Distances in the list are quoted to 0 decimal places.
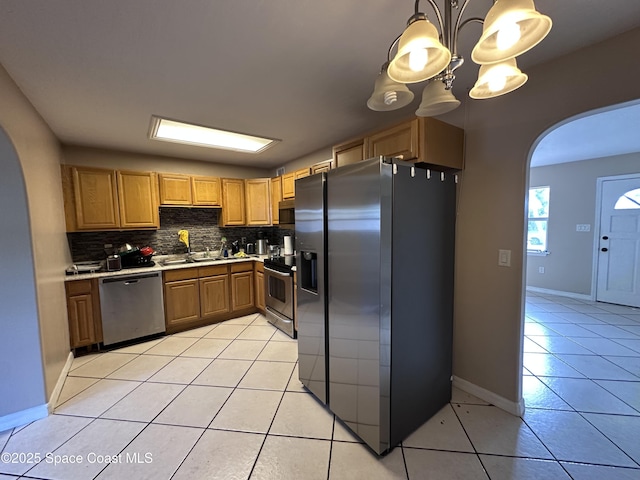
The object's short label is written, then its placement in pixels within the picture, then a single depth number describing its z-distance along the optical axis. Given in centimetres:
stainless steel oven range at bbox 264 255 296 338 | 320
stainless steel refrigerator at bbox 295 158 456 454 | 152
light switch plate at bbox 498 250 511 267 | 192
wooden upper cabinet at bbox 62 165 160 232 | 301
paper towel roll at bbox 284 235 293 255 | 392
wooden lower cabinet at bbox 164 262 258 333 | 338
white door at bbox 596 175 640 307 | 408
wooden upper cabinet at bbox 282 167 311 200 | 363
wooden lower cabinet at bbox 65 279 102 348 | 278
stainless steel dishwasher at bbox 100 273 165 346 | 295
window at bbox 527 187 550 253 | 506
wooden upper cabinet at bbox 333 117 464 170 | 185
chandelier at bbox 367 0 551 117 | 82
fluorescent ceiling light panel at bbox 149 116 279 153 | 285
